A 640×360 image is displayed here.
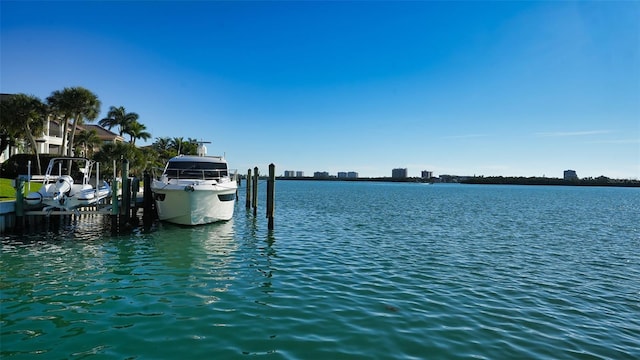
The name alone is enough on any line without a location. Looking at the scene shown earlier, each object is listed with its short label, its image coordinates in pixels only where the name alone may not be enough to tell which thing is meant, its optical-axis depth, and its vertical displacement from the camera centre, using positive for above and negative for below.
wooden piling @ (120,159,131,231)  18.28 -0.97
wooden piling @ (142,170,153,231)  21.53 -1.35
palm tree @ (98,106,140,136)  59.19 +9.01
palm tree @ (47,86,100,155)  36.28 +6.86
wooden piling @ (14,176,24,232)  16.44 -0.85
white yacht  19.02 -0.61
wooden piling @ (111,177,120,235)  17.48 -1.46
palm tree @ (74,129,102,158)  49.03 +4.64
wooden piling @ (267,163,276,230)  19.88 -0.65
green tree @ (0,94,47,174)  33.34 +5.48
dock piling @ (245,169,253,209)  32.70 -0.56
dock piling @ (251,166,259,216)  29.34 -0.36
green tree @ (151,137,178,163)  87.68 +7.76
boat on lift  16.88 -0.52
